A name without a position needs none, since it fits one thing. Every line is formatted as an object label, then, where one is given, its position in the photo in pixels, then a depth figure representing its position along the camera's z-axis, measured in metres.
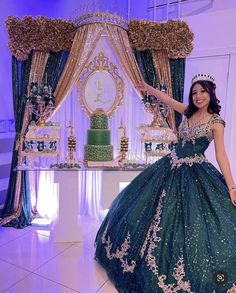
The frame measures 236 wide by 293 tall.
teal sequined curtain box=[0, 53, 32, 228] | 2.89
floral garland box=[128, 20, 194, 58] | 2.82
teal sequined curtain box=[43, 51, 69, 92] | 2.89
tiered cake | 2.72
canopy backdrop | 2.74
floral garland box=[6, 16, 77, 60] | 2.72
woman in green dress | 1.59
